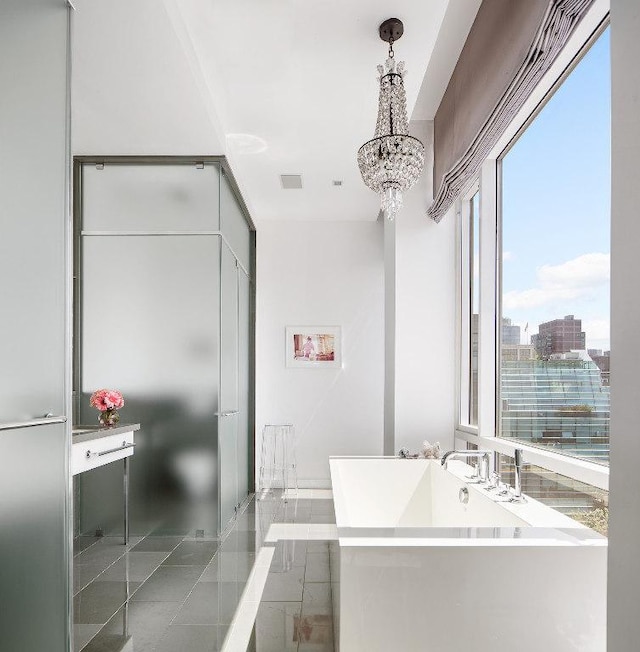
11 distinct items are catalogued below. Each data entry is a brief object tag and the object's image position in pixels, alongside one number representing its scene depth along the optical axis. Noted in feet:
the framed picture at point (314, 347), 21.06
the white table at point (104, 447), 10.19
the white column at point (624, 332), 4.12
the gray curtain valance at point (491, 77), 6.61
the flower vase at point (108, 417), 12.25
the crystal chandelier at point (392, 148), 9.29
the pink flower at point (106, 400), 12.29
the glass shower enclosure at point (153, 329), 13.75
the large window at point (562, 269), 7.42
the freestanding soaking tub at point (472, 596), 5.58
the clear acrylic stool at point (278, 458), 20.26
